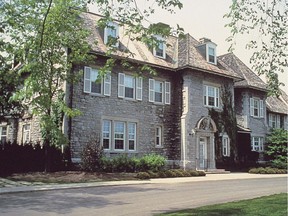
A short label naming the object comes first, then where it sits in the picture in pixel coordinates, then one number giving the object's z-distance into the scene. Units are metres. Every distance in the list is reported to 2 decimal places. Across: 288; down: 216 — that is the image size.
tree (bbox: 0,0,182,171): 16.39
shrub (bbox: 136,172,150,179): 19.19
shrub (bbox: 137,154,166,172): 21.81
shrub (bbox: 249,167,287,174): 26.75
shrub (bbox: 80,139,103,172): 19.58
